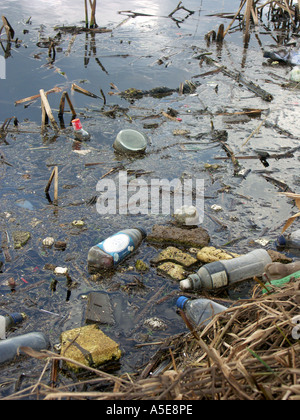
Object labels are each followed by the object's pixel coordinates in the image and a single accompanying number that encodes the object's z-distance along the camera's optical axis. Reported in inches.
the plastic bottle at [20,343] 98.5
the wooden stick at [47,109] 220.3
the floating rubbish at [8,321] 105.0
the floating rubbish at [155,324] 111.8
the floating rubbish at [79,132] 215.9
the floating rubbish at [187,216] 156.6
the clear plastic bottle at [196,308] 110.7
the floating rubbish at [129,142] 204.7
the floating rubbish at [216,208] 167.6
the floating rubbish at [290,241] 147.9
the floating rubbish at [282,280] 109.0
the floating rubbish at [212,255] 135.2
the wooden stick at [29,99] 239.6
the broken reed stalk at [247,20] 359.6
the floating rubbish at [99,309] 112.3
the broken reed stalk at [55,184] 164.9
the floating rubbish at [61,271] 128.7
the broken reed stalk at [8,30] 349.4
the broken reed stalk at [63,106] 232.4
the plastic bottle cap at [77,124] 216.2
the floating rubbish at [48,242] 141.2
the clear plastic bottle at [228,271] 124.0
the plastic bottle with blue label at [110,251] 132.4
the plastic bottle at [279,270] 116.6
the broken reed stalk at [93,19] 378.0
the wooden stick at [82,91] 255.1
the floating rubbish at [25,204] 161.8
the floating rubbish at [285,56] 354.9
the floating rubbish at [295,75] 309.2
